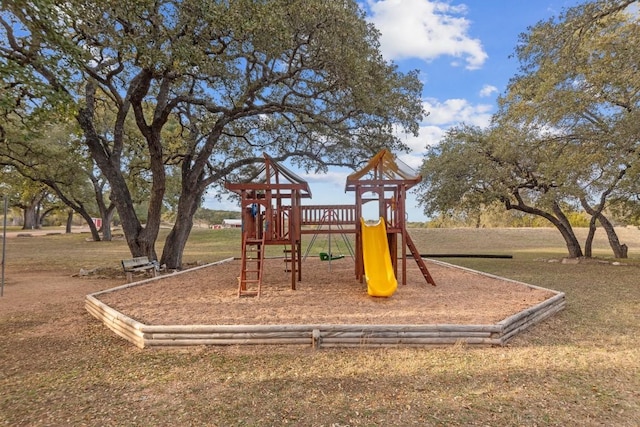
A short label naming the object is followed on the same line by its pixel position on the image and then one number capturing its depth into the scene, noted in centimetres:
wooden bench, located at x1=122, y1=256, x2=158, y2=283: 923
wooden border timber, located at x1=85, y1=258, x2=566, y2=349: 453
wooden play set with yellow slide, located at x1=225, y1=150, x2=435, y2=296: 770
